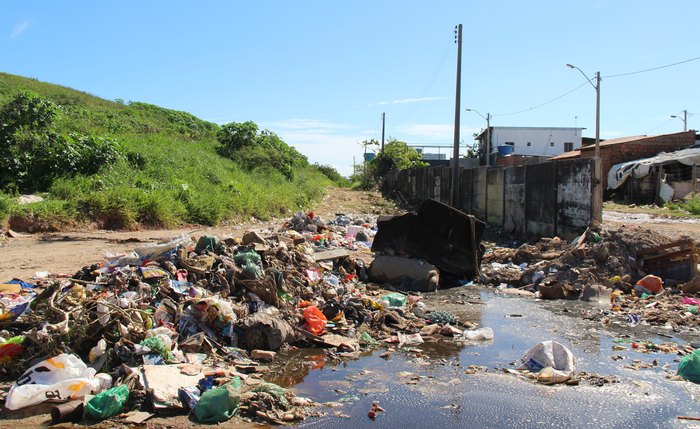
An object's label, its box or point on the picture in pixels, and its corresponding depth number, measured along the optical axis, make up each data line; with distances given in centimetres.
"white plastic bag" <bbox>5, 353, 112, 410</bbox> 379
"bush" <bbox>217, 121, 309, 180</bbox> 2566
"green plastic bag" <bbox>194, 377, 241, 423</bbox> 371
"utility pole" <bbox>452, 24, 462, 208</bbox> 1956
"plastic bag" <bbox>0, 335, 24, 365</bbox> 435
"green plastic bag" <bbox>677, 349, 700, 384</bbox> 450
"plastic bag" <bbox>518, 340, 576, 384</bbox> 469
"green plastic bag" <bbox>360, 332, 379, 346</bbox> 563
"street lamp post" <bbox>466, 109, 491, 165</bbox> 3697
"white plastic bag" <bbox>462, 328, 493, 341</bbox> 584
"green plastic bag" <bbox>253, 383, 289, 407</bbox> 391
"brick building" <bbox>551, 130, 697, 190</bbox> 2877
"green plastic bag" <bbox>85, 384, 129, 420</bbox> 366
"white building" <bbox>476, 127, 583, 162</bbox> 4744
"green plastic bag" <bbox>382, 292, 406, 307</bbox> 709
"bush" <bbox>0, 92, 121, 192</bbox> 1288
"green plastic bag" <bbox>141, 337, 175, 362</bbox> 447
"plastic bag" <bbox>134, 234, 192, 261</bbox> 647
